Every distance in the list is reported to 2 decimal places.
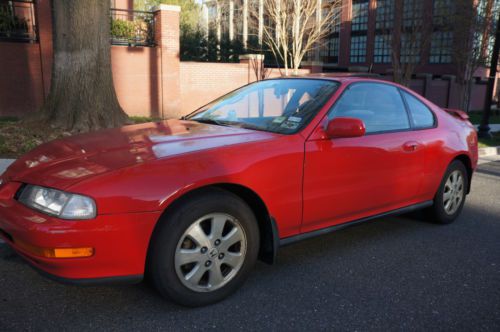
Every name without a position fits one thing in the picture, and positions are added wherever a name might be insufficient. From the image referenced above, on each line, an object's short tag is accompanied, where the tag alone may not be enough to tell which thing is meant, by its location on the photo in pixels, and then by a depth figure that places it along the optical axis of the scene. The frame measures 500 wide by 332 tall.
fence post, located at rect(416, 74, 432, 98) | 22.98
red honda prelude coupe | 2.66
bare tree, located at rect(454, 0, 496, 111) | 15.75
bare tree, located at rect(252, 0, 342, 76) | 17.00
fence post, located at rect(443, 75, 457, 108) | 24.12
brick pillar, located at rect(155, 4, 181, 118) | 15.06
